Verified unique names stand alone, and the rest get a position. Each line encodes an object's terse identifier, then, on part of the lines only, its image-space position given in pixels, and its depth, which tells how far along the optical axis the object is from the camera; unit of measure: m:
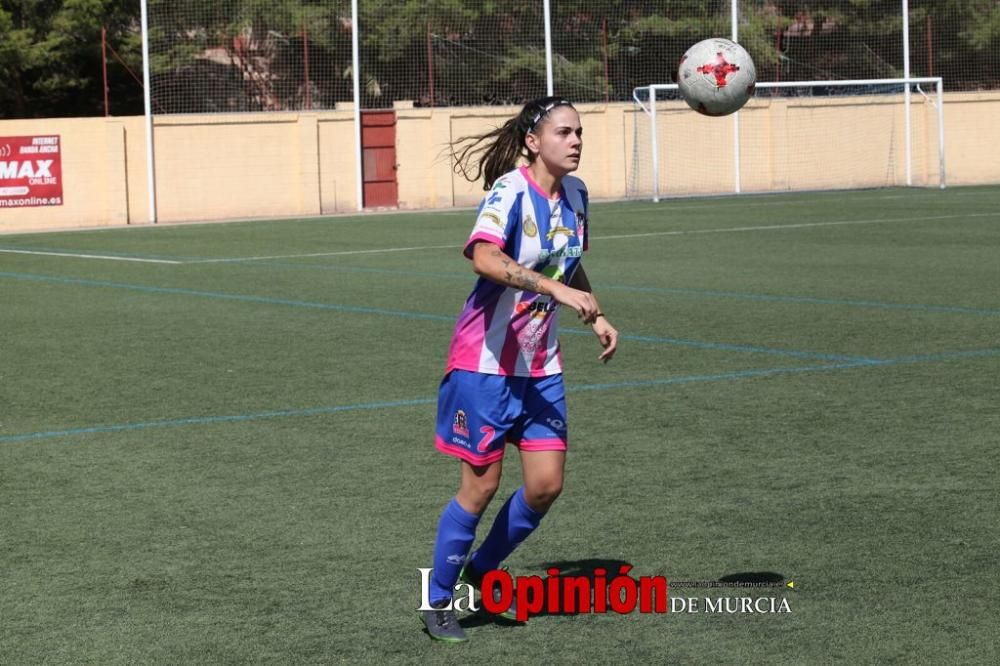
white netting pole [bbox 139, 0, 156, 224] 35.81
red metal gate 39.38
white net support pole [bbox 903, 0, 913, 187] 43.28
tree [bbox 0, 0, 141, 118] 39.56
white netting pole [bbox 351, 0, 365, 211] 38.56
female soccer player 5.35
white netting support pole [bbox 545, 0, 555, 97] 39.88
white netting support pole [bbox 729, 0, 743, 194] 41.69
